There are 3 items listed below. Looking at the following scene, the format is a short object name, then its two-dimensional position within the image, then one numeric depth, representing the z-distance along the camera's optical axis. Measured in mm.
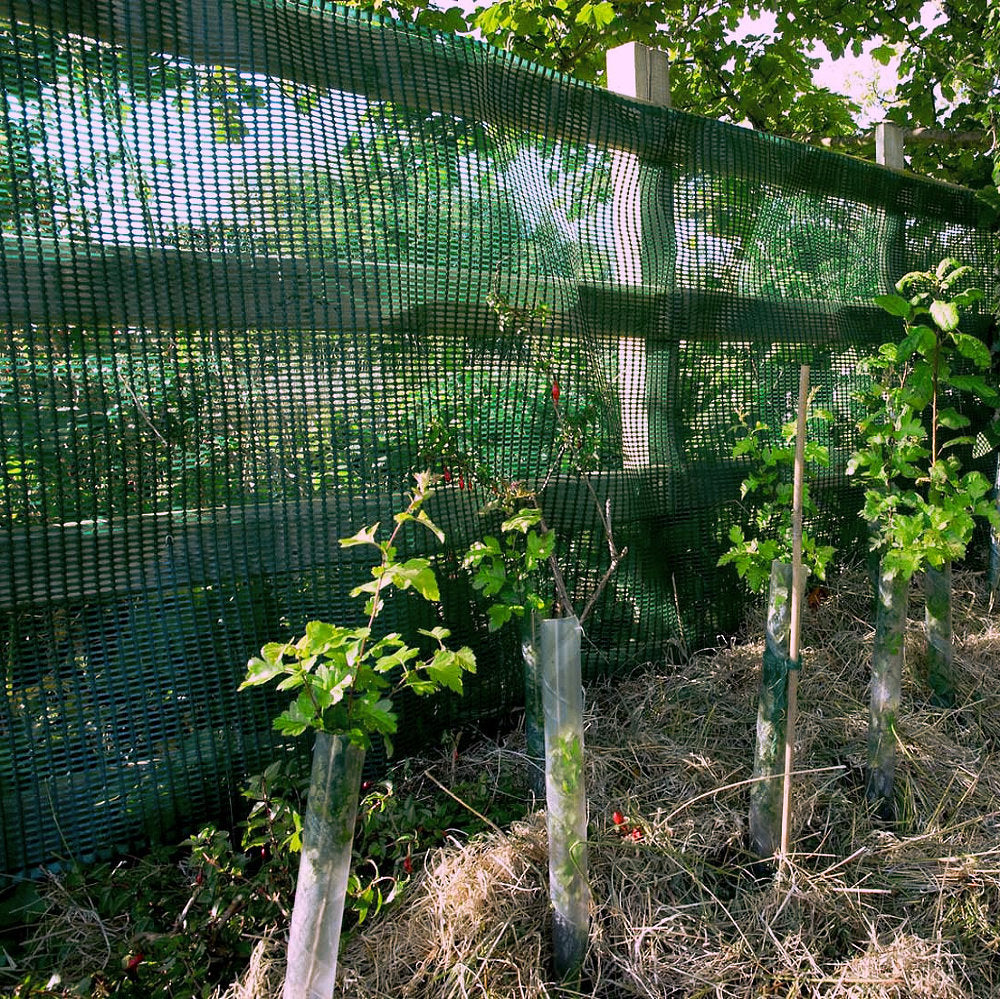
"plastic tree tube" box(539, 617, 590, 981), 1510
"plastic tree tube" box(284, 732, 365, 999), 1288
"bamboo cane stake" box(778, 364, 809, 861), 1695
